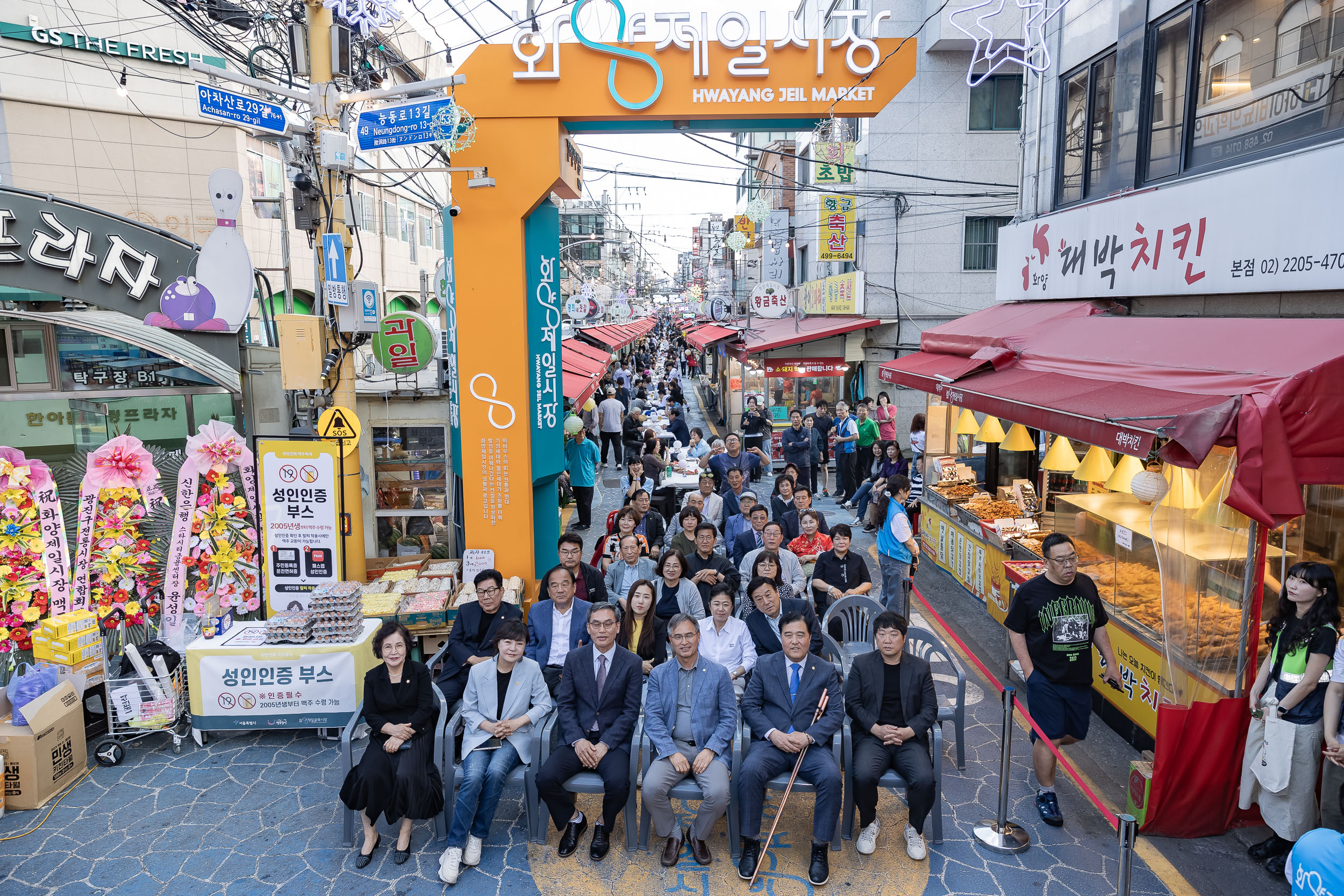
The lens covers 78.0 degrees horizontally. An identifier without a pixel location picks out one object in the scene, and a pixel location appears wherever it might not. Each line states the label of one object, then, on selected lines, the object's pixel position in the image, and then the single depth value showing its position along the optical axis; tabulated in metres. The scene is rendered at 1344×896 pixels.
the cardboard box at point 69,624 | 6.44
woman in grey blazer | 5.25
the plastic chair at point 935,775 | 5.32
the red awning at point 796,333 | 19.02
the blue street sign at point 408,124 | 6.92
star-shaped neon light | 8.04
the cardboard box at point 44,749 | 5.78
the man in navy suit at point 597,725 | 5.26
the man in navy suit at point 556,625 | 6.52
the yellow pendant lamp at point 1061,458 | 9.19
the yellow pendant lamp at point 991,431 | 10.75
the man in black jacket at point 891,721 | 5.20
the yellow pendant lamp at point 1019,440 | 10.75
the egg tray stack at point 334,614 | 6.65
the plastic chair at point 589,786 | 5.22
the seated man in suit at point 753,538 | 8.53
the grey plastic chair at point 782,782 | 5.20
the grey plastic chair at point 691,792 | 5.19
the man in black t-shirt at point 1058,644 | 5.59
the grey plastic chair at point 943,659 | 5.99
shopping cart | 6.50
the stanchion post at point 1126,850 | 4.07
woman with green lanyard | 4.80
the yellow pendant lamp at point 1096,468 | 8.23
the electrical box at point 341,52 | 7.54
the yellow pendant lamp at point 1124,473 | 7.39
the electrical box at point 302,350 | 7.58
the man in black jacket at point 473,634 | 6.25
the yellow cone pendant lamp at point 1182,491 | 5.21
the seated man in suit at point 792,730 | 5.11
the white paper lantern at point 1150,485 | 5.43
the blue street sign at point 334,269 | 7.49
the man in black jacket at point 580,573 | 7.23
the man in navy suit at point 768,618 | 6.45
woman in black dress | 5.24
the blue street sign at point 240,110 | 6.60
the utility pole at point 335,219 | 7.50
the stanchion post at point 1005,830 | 5.18
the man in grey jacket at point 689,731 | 5.19
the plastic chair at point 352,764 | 5.43
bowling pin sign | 7.32
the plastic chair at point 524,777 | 5.41
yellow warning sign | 7.73
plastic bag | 5.96
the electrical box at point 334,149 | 7.28
